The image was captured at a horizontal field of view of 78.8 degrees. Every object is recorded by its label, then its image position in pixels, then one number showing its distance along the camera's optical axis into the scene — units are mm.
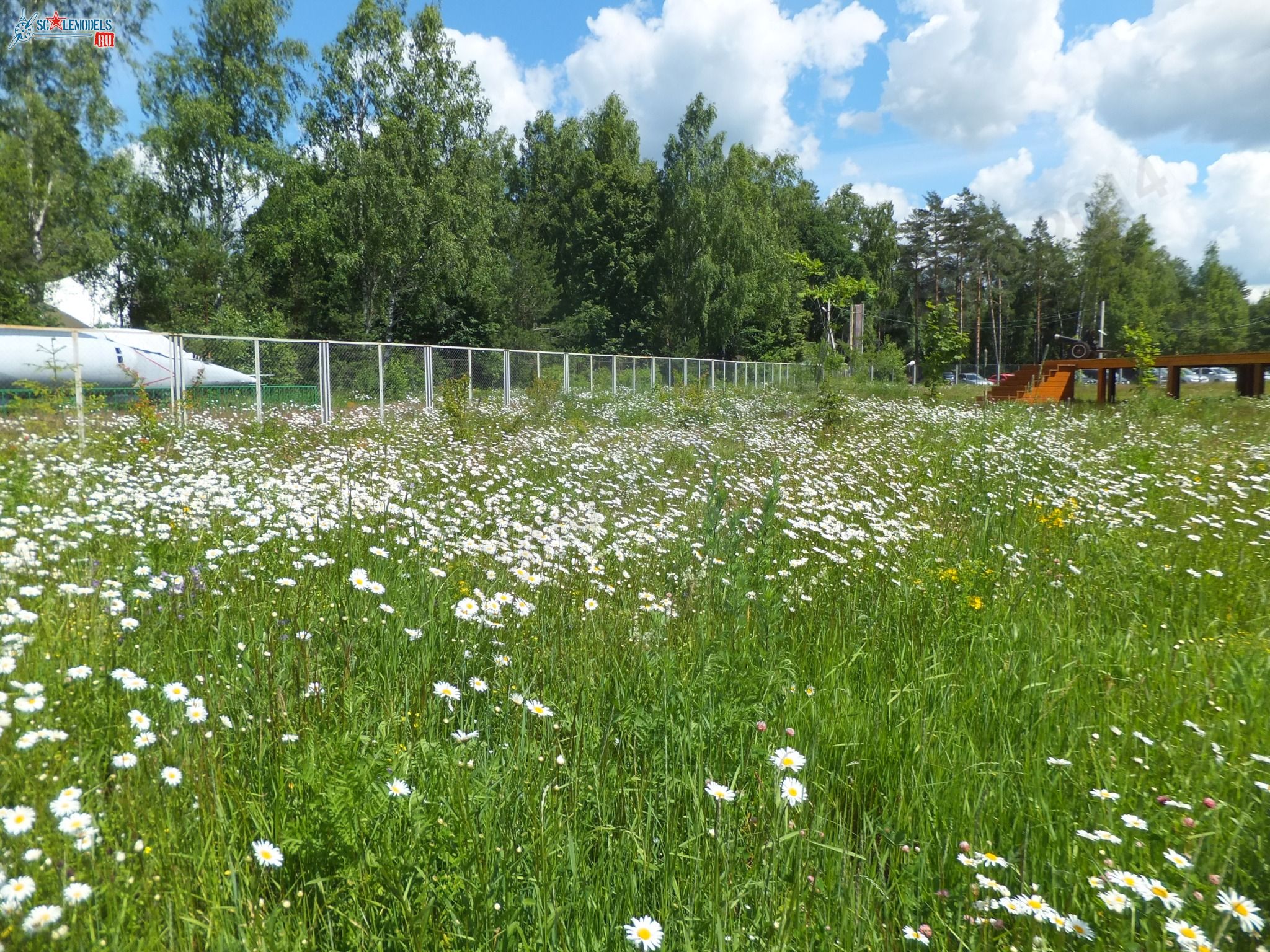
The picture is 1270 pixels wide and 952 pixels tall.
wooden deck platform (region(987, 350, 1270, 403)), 20781
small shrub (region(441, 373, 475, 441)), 10594
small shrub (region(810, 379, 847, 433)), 14289
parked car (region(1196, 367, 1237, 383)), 61094
